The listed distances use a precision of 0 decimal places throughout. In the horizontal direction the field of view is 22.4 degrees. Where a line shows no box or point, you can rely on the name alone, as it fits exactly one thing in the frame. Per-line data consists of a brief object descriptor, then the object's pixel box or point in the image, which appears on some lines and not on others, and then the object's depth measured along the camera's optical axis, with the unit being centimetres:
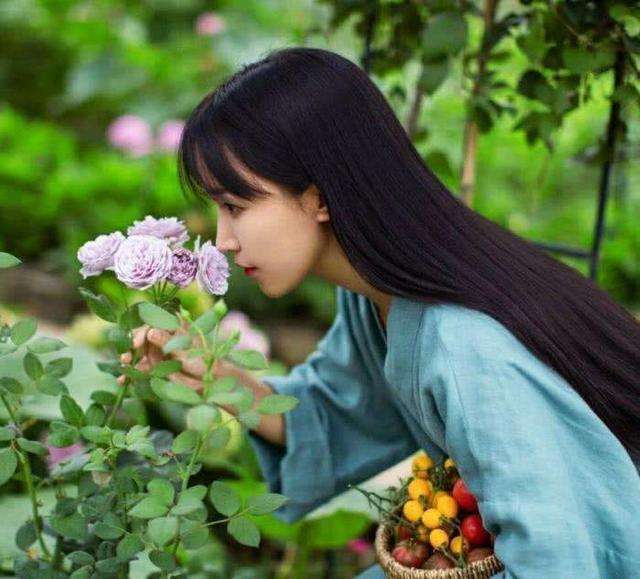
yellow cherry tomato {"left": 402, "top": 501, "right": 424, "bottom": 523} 174
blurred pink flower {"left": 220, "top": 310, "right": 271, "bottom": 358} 269
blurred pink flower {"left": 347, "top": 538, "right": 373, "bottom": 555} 251
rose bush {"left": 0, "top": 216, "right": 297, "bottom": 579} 149
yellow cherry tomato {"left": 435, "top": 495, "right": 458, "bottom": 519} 172
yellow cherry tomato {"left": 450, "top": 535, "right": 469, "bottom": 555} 169
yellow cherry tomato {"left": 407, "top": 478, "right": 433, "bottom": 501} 176
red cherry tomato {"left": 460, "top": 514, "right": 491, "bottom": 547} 170
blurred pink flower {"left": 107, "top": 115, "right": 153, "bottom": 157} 394
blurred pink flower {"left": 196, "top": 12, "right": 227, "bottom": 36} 513
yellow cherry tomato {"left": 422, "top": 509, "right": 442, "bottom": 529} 171
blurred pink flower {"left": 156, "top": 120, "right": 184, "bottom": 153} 387
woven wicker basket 164
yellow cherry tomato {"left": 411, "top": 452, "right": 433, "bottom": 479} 180
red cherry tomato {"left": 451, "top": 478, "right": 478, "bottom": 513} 173
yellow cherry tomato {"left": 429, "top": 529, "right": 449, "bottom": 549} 169
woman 159
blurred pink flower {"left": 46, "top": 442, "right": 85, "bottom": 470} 221
